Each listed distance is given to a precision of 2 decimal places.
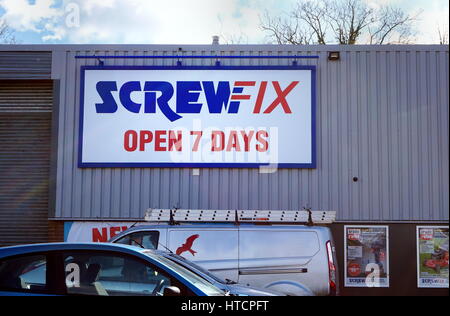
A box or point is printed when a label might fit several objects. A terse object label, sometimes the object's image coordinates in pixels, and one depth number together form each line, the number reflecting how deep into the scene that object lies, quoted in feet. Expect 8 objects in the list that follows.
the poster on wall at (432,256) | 47.44
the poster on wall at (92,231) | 48.33
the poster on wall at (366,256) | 47.01
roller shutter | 50.67
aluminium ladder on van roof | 38.27
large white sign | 49.37
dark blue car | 20.97
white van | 33.81
